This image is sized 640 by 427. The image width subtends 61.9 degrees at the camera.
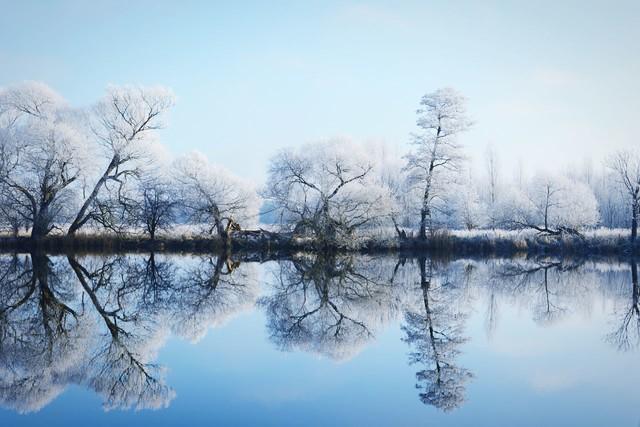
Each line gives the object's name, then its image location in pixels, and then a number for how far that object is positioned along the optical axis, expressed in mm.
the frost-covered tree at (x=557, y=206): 30922
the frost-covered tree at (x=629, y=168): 29438
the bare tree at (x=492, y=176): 66062
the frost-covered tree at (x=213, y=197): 28000
